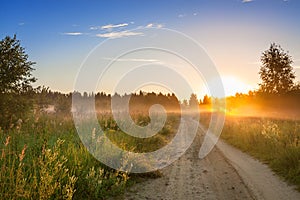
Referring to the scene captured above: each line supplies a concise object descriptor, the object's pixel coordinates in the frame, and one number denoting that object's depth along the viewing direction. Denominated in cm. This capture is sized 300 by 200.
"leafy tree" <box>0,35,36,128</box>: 1278
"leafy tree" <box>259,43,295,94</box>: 4491
